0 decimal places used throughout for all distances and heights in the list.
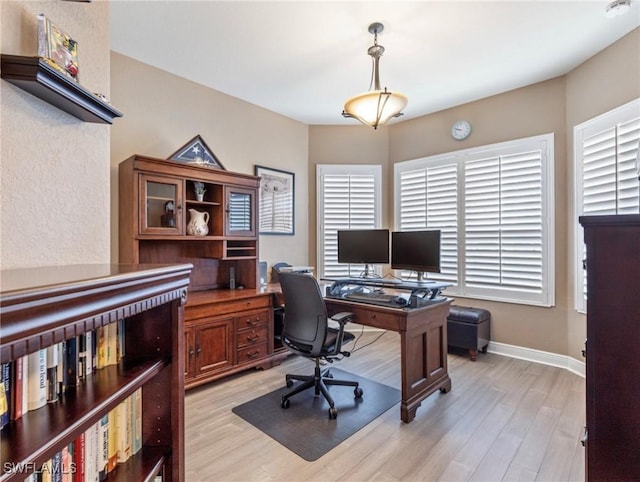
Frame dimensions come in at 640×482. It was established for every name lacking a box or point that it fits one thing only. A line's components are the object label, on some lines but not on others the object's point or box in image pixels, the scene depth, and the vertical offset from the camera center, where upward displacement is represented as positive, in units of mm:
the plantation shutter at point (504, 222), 3484 +204
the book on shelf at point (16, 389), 733 -334
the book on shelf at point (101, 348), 1001 -331
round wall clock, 3944 +1350
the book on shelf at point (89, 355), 956 -334
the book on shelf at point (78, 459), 861 -578
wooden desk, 2416 -800
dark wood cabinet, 1152 -389
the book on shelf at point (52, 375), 817 -337
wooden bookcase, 561 -339
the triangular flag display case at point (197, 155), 3172 +884
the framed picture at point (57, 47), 1012 +635
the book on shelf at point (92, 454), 895 -595
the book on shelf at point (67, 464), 833 -573
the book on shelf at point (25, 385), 754 -334
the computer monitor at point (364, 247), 3312 -64
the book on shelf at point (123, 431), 1027 -604
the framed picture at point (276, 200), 3969 +511
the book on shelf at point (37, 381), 771 -335
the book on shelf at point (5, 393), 706 -332
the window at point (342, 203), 4531 +528
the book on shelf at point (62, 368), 854 -337
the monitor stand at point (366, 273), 3197 -334
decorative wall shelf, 880 +460
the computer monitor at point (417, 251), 2924 -95
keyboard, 2568 -479
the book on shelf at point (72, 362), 892 -335
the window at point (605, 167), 2570 +632
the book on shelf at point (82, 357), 930 -333
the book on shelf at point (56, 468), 811 -566
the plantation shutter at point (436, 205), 4066 +459
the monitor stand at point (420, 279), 2780 -356
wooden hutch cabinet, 2646 -78
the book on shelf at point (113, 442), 996 -618
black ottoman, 3527 -975
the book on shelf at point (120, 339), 1085 -329
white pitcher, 2996 +158
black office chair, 2514 -710
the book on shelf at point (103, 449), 952 -610
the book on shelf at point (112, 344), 1038 -332
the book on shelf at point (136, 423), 1090 -615
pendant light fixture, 2465 +1069
